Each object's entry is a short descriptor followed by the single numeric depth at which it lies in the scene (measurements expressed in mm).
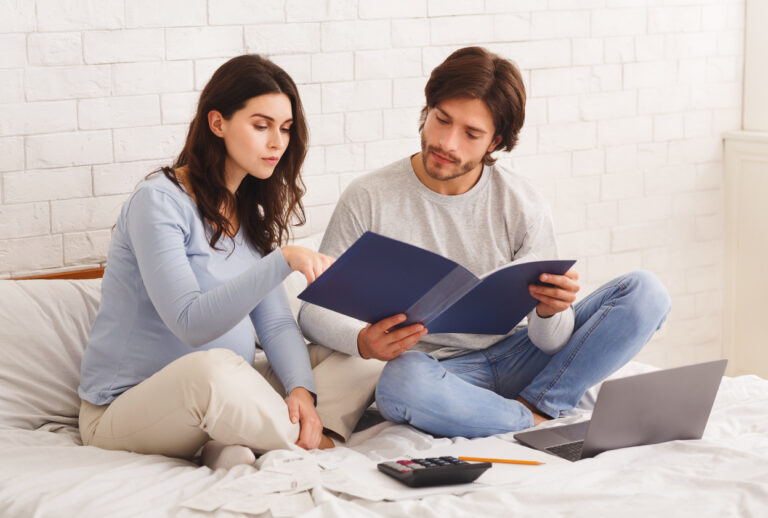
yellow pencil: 4587
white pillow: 4888
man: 4885
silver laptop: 4557
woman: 4603
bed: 4311
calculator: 4423
